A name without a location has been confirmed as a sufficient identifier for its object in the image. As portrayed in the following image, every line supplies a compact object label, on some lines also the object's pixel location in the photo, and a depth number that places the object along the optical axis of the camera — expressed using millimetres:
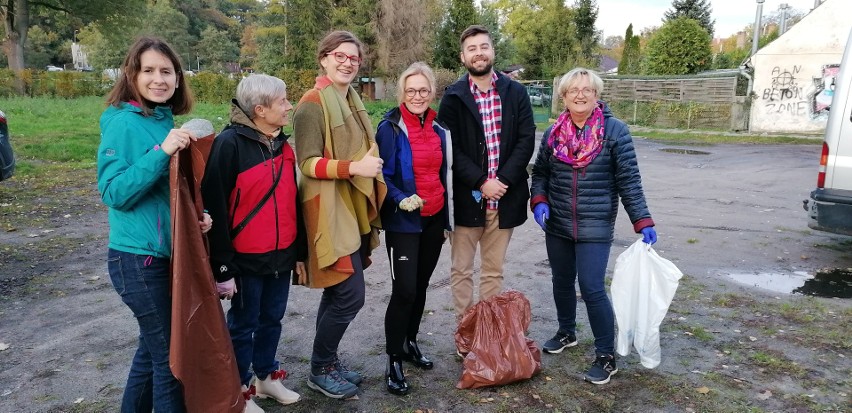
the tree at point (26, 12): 30031
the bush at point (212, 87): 28078
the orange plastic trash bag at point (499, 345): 3381
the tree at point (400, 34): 30828
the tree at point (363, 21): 31547
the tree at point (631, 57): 31609
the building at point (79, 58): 59266
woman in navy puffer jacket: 3463
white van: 5527
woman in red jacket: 2754
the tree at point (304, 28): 35562
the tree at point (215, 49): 61416
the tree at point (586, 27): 37219
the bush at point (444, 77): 28969
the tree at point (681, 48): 26219
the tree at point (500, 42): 44975
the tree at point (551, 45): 36500
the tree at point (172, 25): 57219
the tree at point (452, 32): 34562
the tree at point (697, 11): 36438
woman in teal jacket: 2283
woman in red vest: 3283
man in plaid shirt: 3600
